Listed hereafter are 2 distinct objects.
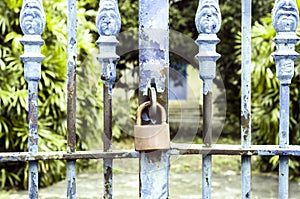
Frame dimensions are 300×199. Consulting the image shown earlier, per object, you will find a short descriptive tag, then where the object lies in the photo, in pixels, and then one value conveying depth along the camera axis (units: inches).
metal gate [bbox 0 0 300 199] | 53.8
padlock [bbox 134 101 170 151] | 52.4
